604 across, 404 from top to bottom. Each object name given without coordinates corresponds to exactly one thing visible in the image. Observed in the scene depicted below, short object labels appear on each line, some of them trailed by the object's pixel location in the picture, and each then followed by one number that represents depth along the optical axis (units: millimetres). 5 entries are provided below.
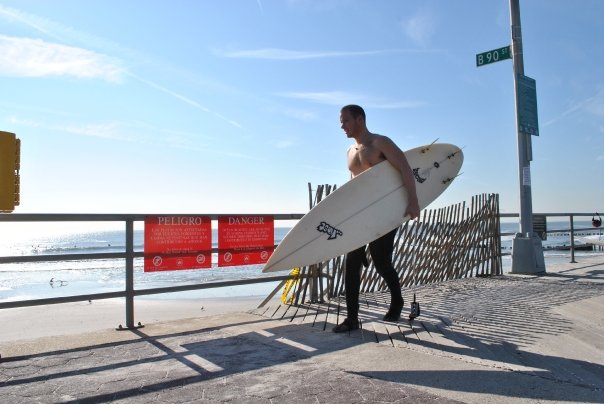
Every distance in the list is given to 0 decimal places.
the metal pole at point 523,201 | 8086
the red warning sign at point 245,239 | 4824
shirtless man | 3977
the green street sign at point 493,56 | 8297
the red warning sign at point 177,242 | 4355
